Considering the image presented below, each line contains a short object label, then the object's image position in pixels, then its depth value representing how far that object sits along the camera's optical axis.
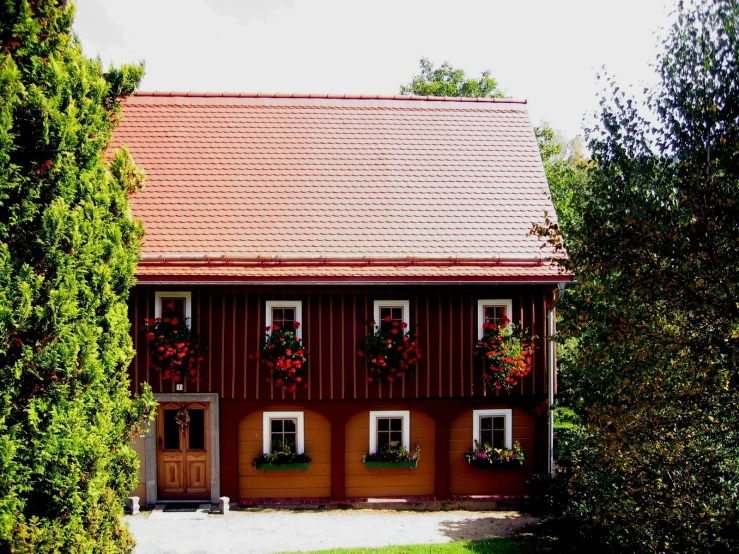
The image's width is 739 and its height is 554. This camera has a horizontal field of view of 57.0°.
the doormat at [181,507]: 12.62
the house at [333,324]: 12.73
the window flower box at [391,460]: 12.99
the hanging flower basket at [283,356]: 12.45
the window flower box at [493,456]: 13.02
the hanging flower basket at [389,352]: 12.62
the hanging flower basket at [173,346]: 12.36
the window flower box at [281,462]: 12.87
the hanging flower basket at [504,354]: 12.69
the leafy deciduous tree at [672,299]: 6.46
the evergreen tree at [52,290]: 7.41
